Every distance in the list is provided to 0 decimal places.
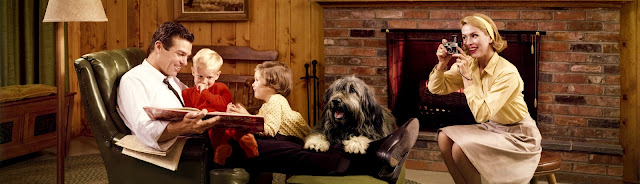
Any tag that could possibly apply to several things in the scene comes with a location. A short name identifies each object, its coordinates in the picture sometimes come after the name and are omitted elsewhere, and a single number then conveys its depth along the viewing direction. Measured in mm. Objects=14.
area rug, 3721
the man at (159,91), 2205
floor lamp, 3117
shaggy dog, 2359
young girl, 2654
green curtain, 4406
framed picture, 4395
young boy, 2262
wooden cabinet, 3840
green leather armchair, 2273
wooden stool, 2648
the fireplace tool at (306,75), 4238
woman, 2543
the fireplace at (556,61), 3592
